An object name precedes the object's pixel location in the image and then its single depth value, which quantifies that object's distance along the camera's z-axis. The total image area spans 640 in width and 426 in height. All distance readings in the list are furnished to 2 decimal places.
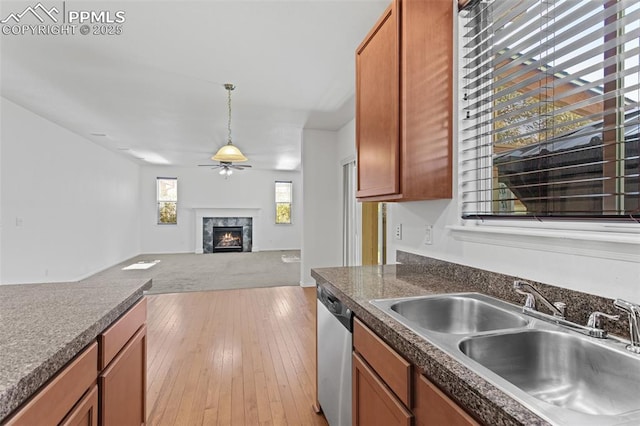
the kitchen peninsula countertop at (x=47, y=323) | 0.79
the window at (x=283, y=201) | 10.74
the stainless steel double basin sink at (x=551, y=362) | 0.84
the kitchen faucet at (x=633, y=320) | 0.86
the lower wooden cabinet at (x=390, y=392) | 0.85
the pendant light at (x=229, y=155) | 4.33
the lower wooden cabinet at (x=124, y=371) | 1.24
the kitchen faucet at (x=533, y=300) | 1.12
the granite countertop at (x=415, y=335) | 0.65
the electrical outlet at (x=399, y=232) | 2.40
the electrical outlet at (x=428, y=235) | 2.02
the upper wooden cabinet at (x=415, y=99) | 1.70
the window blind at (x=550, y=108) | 1.11
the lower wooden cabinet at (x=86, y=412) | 1.00
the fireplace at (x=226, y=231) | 10.07
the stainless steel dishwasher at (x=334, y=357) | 1.53
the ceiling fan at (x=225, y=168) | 6.29
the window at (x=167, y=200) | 9.69
